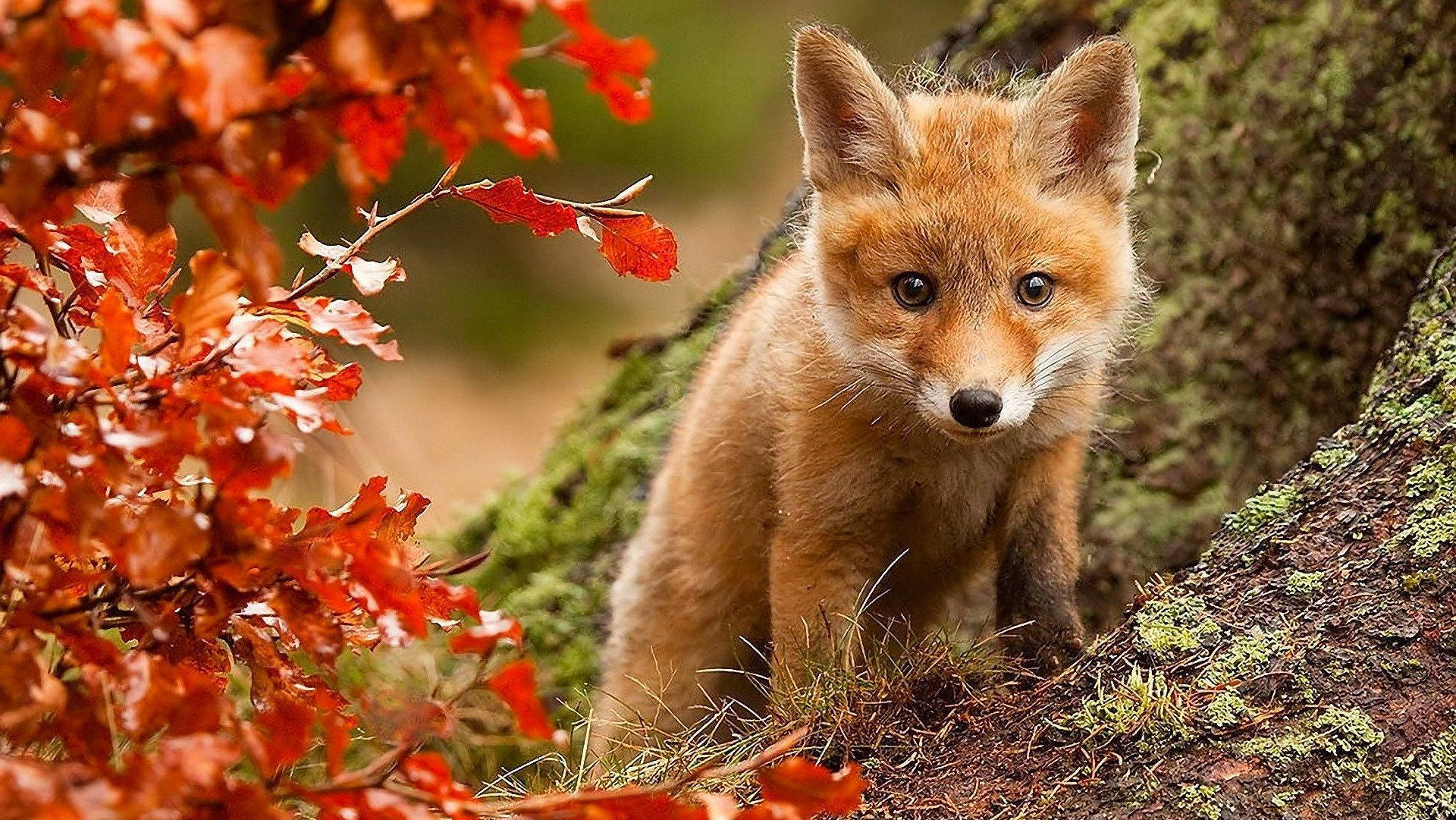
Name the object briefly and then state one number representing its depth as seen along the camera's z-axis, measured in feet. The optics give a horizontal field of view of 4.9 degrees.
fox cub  18.58
